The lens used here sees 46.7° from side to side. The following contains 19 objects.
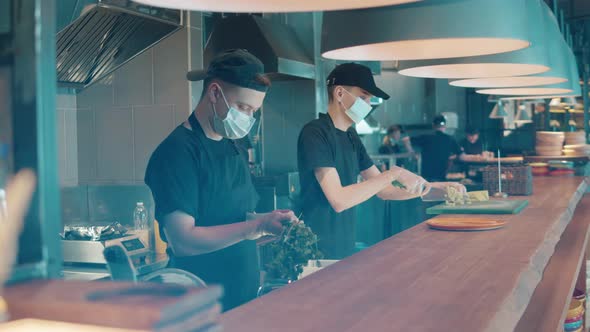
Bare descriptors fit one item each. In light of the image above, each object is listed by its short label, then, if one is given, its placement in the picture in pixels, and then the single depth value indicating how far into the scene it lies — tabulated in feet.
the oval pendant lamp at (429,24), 7.66
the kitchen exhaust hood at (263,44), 17.99
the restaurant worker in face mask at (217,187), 7.93
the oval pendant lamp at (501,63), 9.88
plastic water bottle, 14.64
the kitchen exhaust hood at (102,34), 12.39
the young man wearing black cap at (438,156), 30.12
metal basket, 15.02
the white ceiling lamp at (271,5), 6.15
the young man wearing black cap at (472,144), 33.81
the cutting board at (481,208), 11.89
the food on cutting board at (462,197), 12.26
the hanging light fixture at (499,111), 37.83
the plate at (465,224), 10.05
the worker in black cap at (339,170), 10.62
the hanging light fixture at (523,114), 39.75
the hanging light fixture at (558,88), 15.94
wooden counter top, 5.24
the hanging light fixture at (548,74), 12.34
